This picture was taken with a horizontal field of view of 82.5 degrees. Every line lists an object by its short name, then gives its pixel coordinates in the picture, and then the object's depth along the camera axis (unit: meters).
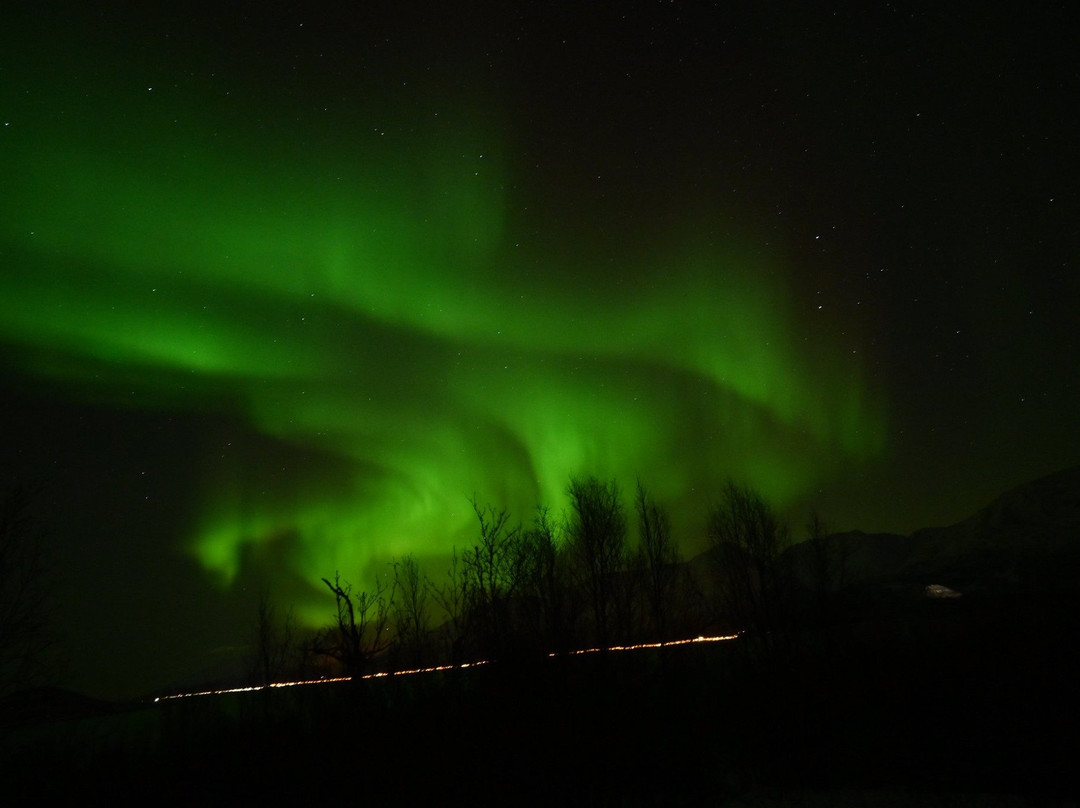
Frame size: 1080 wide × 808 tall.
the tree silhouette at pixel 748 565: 45.75
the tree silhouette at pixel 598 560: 46.66
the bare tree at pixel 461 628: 16.75
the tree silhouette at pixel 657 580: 46.75
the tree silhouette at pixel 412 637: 24.64
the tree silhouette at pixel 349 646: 20.66
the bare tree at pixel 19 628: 15.64
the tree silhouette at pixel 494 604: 15.74
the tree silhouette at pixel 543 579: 23.06
